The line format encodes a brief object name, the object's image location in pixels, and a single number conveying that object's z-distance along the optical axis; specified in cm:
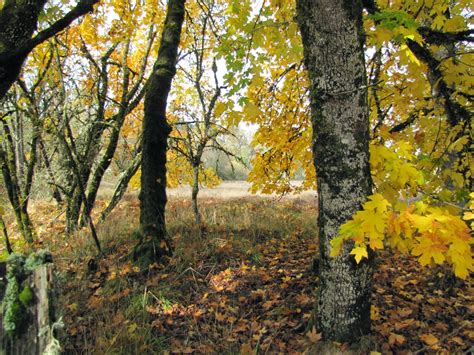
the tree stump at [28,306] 113
